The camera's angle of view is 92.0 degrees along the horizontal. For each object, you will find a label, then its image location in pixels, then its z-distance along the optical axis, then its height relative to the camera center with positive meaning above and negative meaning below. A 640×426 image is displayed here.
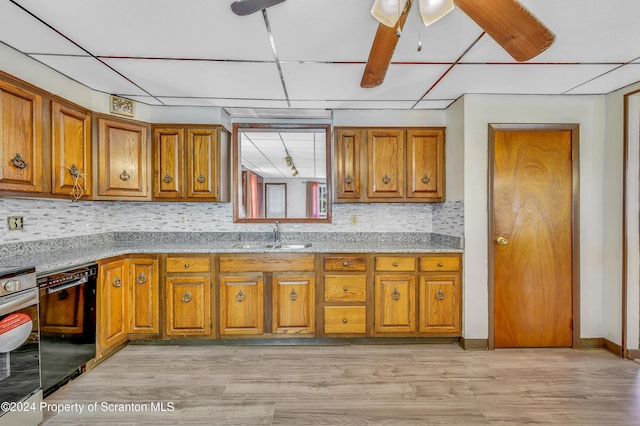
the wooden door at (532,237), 2.69 -0.23
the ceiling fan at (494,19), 1.17 +0.76
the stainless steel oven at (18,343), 1.55 -0.69
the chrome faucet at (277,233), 3.24 -0.23
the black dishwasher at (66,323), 1.90 -0.74
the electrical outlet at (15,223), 2.21 -0.08
